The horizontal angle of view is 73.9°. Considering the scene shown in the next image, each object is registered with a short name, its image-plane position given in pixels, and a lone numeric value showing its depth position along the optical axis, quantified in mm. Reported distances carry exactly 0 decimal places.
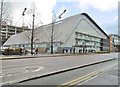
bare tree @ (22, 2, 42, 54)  17285
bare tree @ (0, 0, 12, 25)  12515
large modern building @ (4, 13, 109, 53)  32519
